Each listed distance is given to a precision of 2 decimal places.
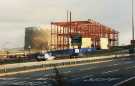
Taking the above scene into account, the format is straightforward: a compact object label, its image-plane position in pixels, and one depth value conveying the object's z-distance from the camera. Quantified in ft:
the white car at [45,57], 252.62
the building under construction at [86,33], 441.27
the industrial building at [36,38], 538.88
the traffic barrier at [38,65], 159.39
